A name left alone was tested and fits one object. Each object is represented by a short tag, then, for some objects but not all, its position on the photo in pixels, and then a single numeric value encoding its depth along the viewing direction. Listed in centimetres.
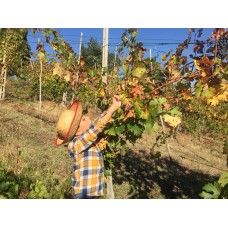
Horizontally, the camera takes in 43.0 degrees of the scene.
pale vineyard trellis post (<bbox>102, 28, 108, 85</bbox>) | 432
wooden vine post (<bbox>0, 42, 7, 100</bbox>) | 1395
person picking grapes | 258
